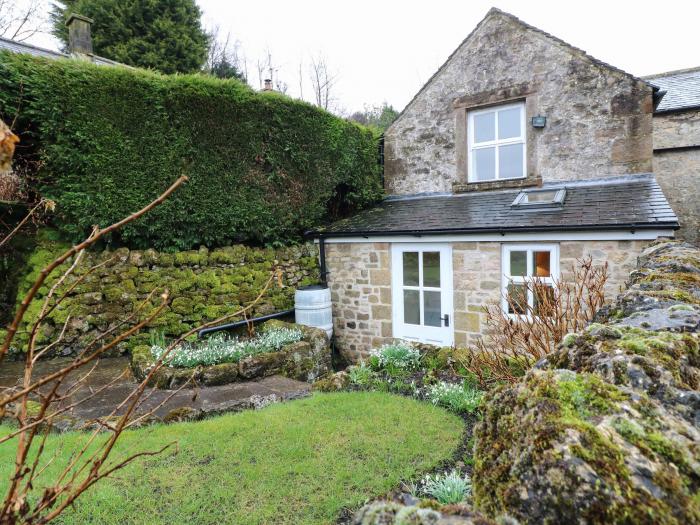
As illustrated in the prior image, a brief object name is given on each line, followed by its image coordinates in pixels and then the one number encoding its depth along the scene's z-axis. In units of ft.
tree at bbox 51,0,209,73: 46.21
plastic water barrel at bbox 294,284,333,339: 25.94
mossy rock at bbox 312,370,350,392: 16.94
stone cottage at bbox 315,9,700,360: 22.07
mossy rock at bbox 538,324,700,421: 4.02
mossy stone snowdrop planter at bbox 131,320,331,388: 17.62
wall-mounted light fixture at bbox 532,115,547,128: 27.50
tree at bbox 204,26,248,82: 73.26
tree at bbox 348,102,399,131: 75.43
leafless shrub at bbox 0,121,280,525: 2.93
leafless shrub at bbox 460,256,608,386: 11.51
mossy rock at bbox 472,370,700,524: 2.68
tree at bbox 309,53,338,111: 88.71
